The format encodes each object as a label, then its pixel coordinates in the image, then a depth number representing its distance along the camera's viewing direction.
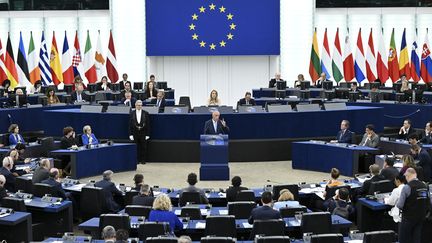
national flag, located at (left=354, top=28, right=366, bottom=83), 35.81
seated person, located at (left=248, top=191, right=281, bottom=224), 14.12
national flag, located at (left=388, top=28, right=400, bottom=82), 35.41
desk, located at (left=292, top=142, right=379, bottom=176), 22.83
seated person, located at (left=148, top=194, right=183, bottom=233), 13.90
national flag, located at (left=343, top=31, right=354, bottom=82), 35.94
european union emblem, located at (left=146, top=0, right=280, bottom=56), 37.84
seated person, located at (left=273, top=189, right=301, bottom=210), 15.18
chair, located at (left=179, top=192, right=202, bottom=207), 16.55
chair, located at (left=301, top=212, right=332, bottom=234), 14.10
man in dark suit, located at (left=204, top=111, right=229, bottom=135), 23.55
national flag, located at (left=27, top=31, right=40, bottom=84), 35.25
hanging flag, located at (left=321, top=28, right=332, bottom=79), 36.16
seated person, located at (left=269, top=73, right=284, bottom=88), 34.38
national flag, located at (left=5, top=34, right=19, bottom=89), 34.19
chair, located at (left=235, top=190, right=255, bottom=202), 16.55
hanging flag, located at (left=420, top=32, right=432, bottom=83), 34.66
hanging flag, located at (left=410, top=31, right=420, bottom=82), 35.25
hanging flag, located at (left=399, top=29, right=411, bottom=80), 35.50
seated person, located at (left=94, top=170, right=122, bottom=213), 17.19
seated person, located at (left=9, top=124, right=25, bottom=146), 23.28
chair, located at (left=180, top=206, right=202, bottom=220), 15.05
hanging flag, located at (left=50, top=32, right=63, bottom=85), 35.53
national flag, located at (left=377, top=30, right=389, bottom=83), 35.38
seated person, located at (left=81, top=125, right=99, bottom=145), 23.31
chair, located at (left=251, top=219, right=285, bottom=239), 13.63
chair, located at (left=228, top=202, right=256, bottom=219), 15.25
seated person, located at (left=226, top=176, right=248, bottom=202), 16.95
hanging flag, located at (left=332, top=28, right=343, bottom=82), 35.81
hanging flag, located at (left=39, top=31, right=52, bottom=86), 35.16
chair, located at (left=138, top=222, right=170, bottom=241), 13.41
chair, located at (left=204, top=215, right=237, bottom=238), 13.98
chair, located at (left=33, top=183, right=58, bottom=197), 17.00
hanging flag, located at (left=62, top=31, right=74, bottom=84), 35.72
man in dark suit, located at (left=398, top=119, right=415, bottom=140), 24.20
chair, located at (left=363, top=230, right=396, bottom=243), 12.34
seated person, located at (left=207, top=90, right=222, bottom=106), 27.14
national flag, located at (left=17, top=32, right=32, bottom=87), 34.56
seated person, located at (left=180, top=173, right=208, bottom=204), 16.70
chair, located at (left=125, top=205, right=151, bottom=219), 15.05
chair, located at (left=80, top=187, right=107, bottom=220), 17.23
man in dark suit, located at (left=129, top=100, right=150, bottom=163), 24.84
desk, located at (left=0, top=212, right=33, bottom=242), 15.16
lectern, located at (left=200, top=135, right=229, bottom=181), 22.44
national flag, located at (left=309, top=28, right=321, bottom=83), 35.75
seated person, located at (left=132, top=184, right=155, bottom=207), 15.74
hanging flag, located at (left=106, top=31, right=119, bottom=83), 36.03
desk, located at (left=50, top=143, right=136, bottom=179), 22.58
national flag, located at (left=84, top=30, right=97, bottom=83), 36.34
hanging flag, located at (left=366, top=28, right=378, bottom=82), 35.62
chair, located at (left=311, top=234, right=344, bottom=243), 12.42
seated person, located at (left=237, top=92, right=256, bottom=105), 28.70
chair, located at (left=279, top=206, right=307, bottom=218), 14.92
